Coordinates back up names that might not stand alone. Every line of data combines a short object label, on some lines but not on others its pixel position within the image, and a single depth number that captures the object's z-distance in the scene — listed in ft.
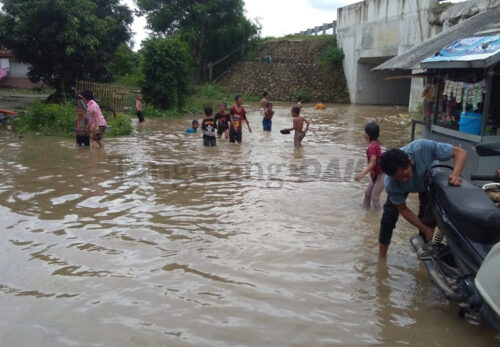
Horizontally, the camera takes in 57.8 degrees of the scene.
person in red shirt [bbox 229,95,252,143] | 41.14
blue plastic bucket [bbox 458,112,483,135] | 26.78
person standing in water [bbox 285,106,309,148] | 36.63
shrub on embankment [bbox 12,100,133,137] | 45.85
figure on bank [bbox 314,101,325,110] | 87.76
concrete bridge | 68.44
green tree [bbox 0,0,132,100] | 58.80
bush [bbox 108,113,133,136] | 46.32
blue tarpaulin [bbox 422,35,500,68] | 23.68
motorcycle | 9.34
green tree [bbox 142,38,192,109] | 69.00
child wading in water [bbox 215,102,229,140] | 43.29
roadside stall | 24.93
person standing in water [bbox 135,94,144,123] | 56.13
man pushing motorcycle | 12.83
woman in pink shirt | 36.09
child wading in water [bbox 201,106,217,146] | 38.78
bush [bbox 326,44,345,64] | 108.68
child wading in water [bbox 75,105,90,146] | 37.66
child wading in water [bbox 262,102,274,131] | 47.90
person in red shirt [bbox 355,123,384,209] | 20.49
